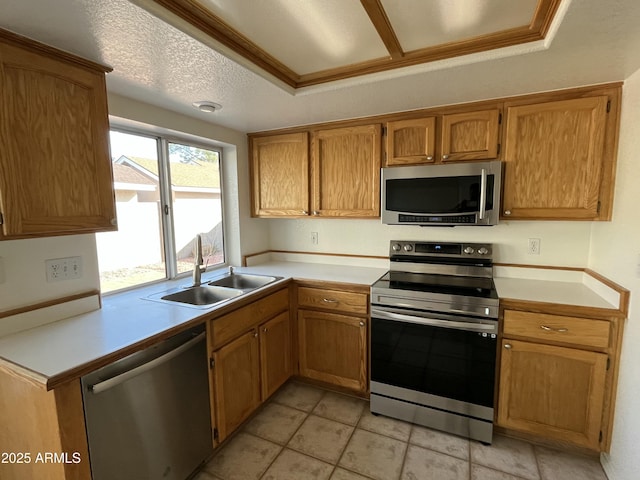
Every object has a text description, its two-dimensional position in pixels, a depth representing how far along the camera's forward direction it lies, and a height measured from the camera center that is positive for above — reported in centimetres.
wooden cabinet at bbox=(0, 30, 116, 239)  120 +28
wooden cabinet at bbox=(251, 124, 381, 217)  241 +28
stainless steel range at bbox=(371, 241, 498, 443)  188 -88
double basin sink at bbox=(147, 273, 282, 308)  200 -56
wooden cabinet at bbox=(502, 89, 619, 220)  180 +30
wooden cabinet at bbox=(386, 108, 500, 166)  204 +47
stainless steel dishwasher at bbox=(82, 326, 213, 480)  123 -90
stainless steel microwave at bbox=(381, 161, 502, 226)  201 +9
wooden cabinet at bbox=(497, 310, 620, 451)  168 -94
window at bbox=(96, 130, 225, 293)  202 -1
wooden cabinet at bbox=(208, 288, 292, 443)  178 -95
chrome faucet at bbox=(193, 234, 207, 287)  223 -38
